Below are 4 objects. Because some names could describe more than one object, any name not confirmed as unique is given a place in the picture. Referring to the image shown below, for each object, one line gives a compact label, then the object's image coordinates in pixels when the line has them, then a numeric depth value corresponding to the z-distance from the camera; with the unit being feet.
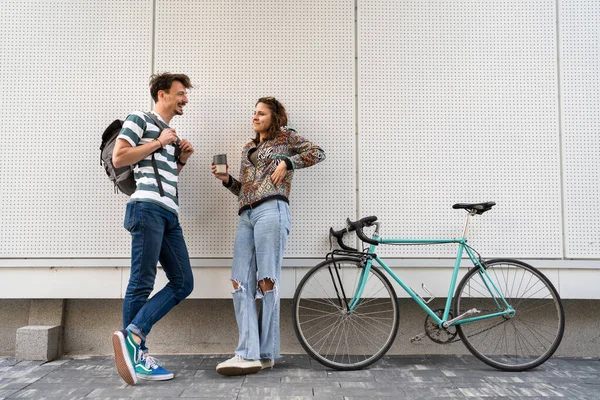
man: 9.11
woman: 9.89
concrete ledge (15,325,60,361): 11.05
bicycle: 10.41
